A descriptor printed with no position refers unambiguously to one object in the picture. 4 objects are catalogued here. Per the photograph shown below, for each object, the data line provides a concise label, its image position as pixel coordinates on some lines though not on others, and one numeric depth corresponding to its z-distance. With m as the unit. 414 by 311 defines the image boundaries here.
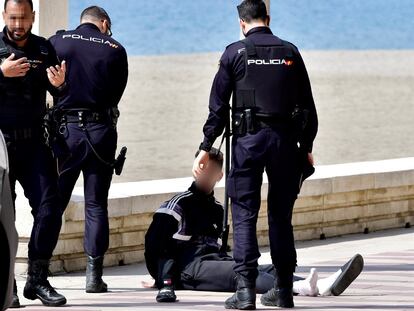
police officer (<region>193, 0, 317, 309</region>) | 17.23
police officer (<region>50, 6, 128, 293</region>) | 19.06
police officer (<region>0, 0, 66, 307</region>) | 17.53
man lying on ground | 18.84
